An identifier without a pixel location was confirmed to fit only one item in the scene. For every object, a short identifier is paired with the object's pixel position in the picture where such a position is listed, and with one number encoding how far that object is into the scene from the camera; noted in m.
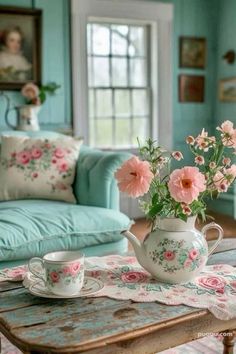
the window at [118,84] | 4.46
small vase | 3.93
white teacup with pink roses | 1.35
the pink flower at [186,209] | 1.41
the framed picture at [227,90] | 4.71
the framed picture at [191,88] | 4.78
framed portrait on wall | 3.96
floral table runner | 1.33
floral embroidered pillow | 2.90
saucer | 1.35
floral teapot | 1.44
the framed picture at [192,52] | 4.74
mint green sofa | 2.33
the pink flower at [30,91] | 3.98
